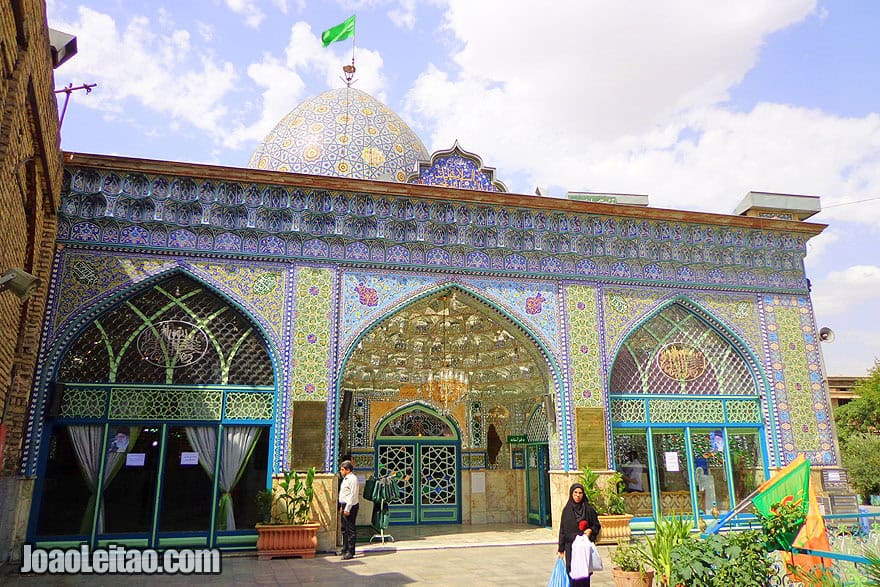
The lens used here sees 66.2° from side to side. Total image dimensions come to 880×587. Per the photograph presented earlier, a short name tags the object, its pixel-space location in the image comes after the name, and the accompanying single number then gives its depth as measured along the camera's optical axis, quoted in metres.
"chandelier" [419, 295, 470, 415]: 11.33
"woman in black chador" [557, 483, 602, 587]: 5.57
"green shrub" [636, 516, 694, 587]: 5.47
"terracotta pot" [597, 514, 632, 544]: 9.66
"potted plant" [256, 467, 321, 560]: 8.48
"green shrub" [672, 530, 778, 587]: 5.04
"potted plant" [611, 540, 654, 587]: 5.68
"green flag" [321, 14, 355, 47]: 13.11
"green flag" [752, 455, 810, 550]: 5.83
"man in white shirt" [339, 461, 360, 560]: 8.54
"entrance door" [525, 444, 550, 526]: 11.75
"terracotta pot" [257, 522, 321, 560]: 8.47
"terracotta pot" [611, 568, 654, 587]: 5.67
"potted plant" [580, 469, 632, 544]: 9.62
